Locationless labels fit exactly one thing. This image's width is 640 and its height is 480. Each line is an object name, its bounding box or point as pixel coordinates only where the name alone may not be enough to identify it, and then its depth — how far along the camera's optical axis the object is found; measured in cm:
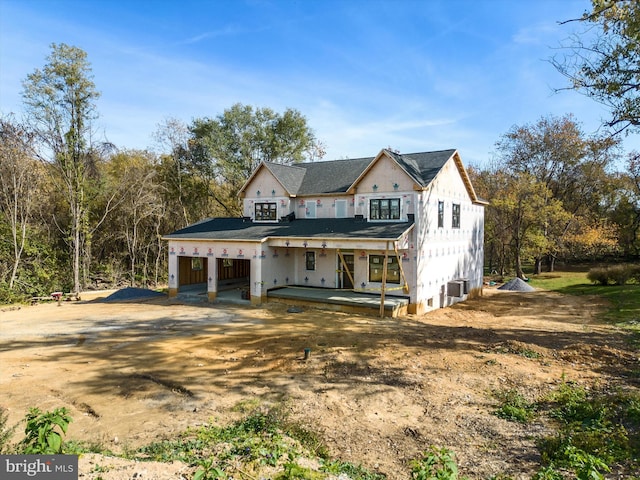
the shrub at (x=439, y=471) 444
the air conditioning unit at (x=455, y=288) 2210
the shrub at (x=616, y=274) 2850
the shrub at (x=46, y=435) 436
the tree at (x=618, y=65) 1169
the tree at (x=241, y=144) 3688
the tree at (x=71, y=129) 2470
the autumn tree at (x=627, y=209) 3975
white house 1930
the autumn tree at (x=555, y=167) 3662
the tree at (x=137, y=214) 2948
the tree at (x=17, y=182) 2317
